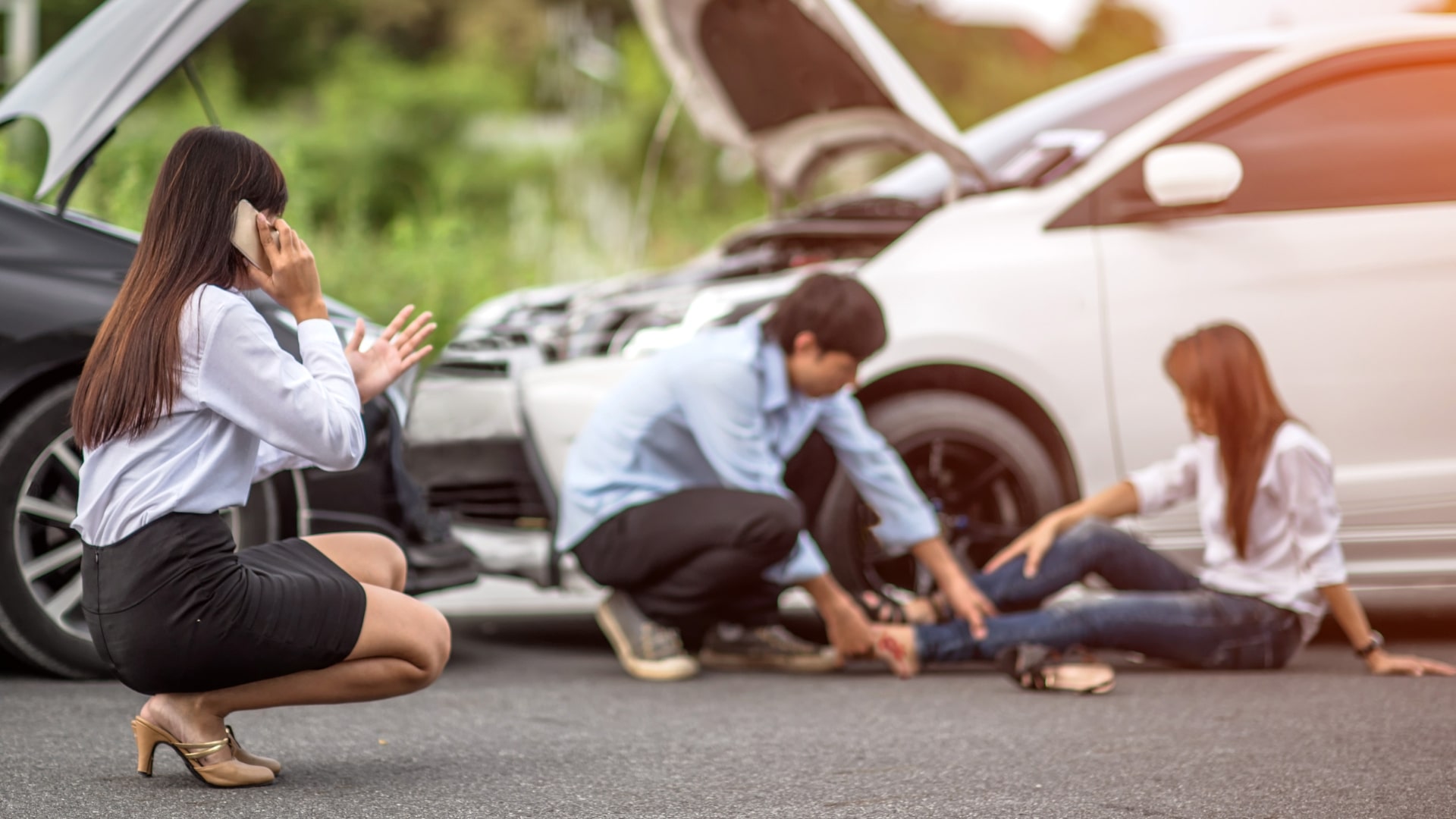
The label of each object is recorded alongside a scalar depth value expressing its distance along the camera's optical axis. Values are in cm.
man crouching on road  873
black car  819
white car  958
